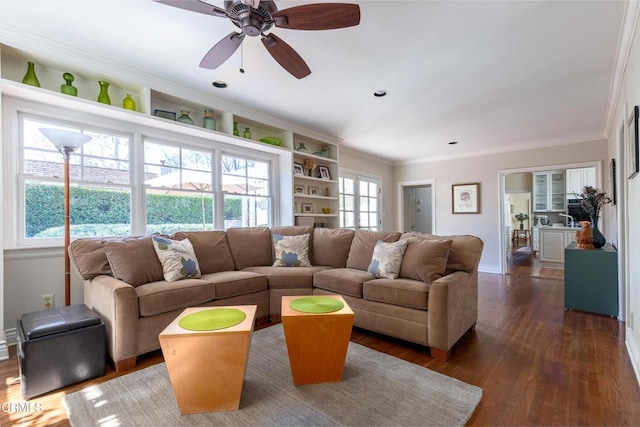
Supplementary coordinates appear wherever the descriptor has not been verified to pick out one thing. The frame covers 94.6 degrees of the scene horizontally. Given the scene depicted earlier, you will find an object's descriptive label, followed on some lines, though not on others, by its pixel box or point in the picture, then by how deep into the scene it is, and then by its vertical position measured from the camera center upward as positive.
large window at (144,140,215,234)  3.24 +0.32
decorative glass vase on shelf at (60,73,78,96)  2.52 +1.11
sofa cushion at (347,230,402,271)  3.10 -0.36
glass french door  5.66 +0.22
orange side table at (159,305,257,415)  1.53 -0.80
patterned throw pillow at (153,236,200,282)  2.57 -0.40
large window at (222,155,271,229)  3.95 +0.31
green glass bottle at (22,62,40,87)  2.36 +1.12
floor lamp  2.33 +0.38
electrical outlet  2.54 -0.73
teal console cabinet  3.08 -0.76
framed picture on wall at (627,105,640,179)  2.00 +0.48
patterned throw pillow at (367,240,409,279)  2.63 -0.44
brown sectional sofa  2.15 -0.62
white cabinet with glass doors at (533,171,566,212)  7.26 +0.45
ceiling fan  1.54 +1.08
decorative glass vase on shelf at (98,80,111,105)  2.71 +1.13
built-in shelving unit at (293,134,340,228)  4.64 +0.51
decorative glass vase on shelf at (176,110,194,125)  3.26 +1.07
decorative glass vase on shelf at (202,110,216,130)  3.44 +1.09
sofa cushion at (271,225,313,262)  3.68 -0.22
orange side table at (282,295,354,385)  1.79 -0.80
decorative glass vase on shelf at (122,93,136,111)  2.82 +1.07
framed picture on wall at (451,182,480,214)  5.78 +0.25
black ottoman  1.73 -0.82
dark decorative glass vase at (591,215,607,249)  3.30 -0.30
